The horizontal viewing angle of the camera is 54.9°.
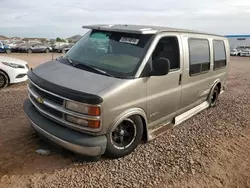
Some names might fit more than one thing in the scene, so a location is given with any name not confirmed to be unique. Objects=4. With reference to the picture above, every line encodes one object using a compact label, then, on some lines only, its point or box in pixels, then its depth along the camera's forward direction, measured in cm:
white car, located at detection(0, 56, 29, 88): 790
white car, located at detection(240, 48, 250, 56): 4077
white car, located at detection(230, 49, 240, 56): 4222
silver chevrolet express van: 318
